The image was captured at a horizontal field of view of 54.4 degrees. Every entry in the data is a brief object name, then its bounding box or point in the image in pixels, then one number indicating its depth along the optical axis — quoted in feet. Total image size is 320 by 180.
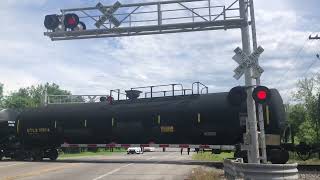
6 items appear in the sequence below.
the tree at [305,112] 137.53
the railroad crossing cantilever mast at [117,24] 37.64
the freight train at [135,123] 54.74
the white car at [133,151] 129.69
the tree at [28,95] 224.20
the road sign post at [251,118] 30.14
